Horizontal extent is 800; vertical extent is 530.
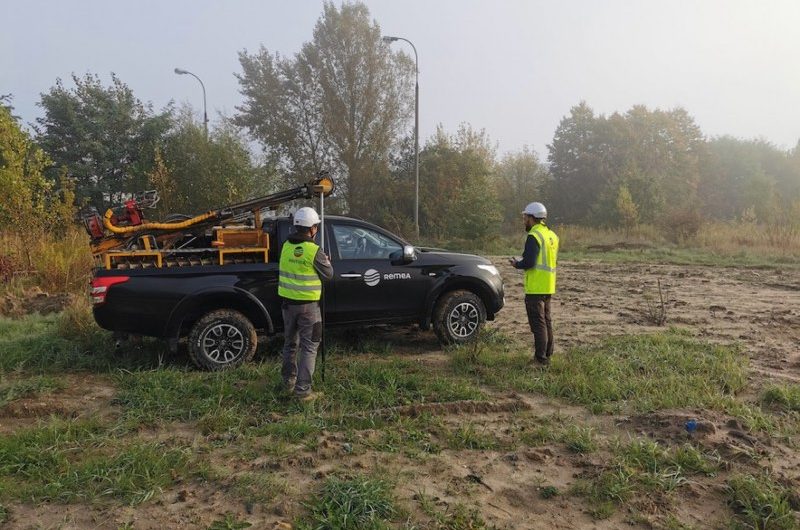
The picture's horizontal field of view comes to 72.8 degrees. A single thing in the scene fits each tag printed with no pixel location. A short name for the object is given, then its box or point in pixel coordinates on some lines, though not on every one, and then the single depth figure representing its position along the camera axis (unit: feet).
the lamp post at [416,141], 79.53
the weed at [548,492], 11.63
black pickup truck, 19.12
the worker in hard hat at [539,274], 20.76
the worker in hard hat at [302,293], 17.04
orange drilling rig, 19.63
